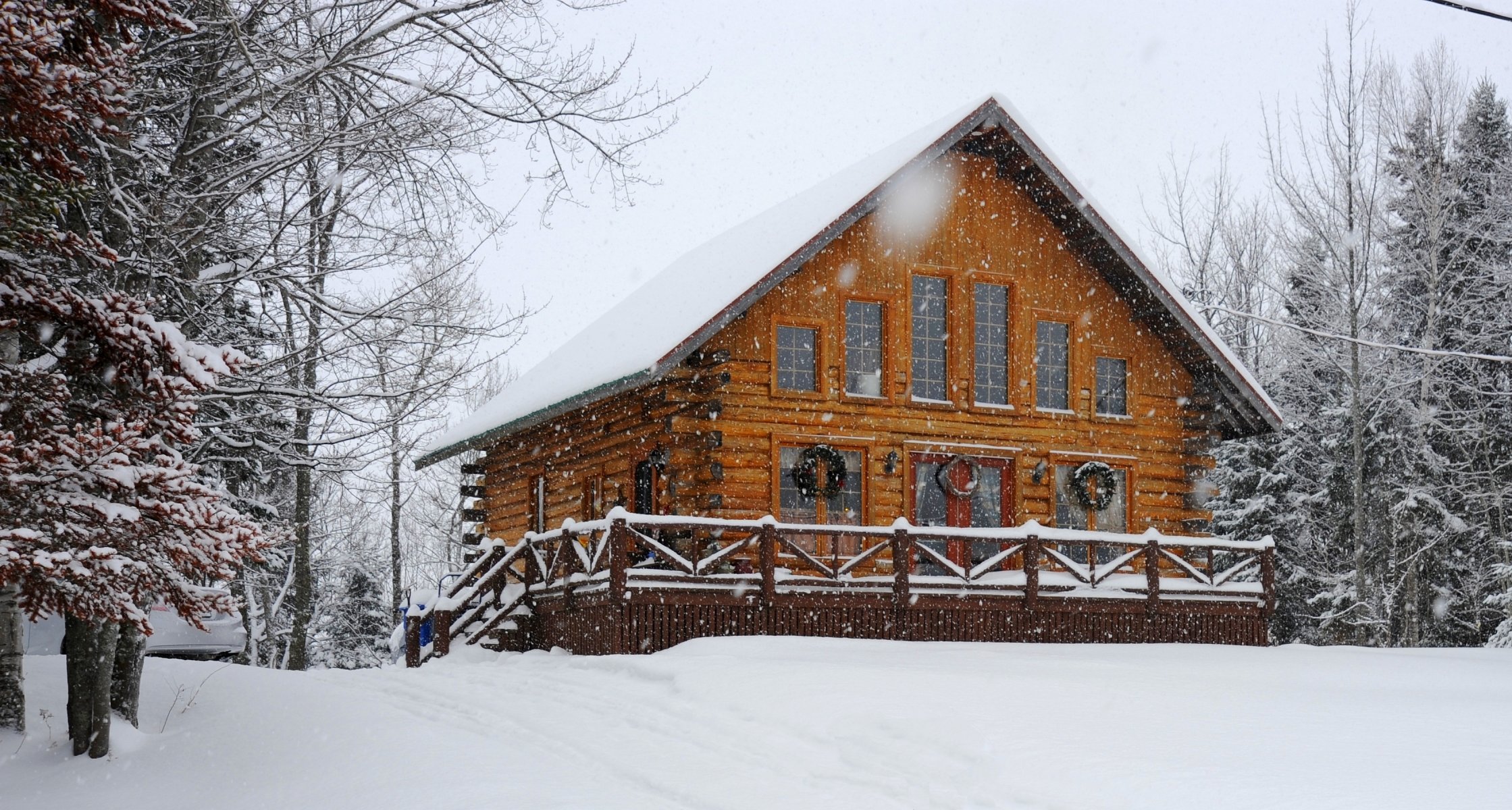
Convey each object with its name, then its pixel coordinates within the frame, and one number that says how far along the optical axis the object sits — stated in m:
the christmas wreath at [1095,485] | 20.64
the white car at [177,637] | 17.02
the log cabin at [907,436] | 16.89
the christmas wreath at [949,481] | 19.81
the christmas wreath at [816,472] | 18.84
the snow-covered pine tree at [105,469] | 7.48
